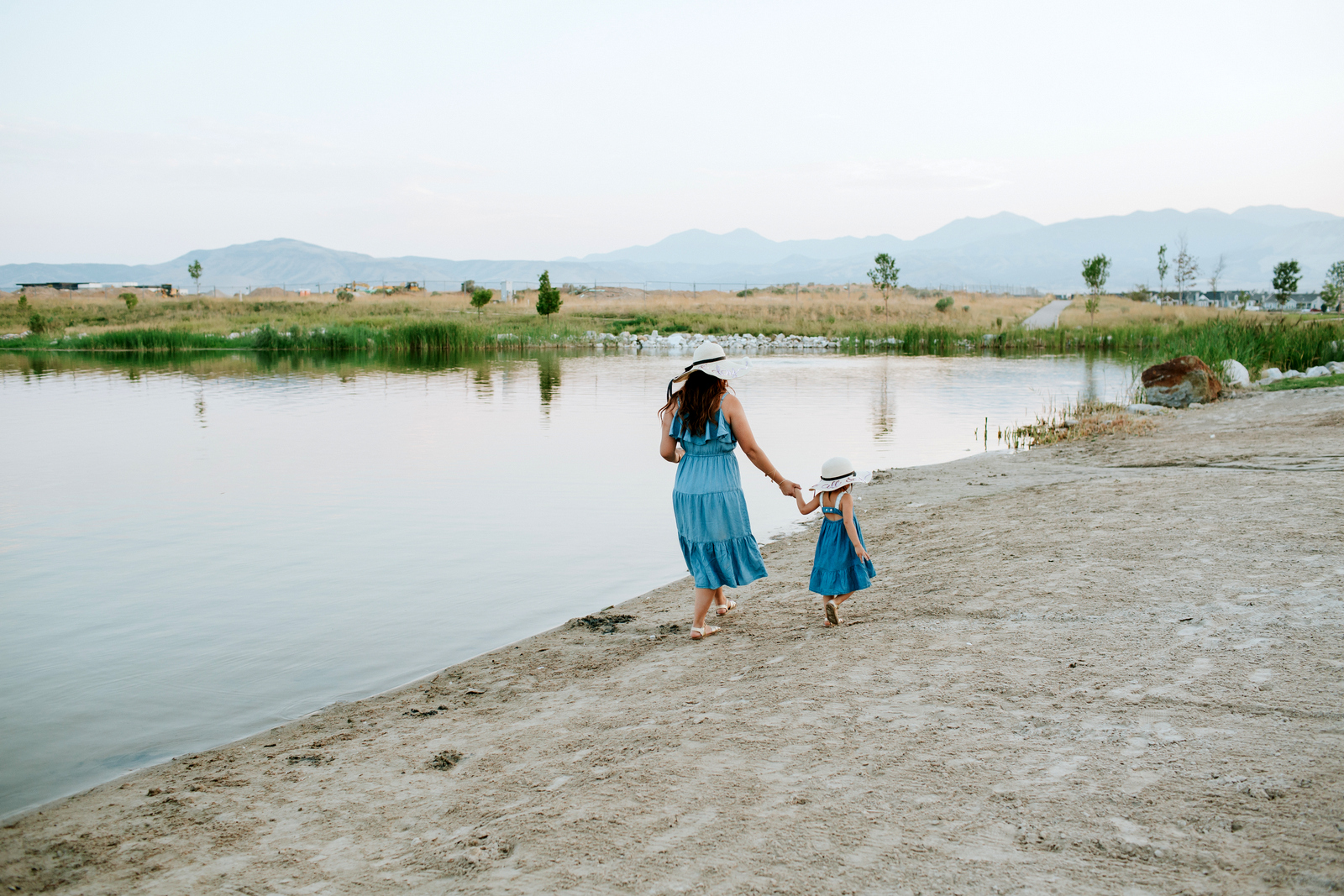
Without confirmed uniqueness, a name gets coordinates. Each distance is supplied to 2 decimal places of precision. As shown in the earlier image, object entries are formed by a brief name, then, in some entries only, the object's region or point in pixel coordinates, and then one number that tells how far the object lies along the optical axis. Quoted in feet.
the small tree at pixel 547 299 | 180.55
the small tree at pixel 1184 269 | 217.15
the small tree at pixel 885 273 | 182.70
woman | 17.88
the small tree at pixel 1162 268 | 207.40
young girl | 17.61
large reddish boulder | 53.88
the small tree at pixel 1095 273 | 180.14
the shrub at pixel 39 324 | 175.11
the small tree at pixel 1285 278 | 205.05
